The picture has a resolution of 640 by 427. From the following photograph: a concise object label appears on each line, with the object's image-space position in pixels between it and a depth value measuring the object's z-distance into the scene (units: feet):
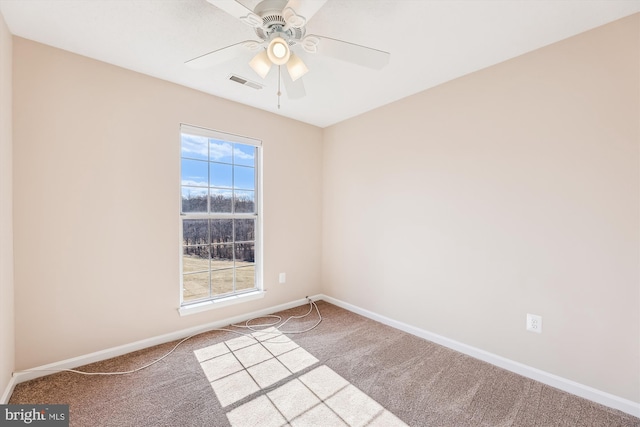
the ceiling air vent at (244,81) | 7.73
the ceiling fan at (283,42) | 4.22
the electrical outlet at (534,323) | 6.42
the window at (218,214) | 8.87
